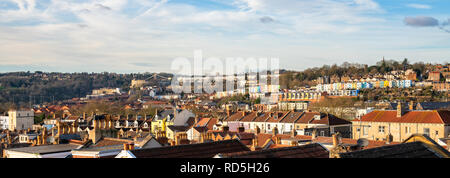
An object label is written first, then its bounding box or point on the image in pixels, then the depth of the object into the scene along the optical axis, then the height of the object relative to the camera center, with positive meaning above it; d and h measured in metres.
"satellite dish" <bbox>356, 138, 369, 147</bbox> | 21.56 -2.89
